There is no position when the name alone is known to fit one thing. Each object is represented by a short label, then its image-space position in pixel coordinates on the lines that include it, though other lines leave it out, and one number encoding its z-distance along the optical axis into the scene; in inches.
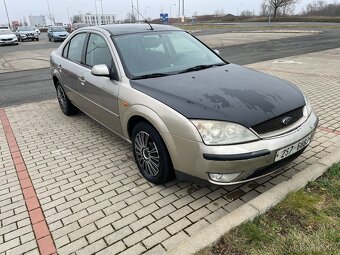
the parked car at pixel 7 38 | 1017.3
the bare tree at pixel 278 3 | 2576.3
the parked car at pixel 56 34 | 1157.7
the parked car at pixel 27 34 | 1235.4
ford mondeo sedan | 111.0
